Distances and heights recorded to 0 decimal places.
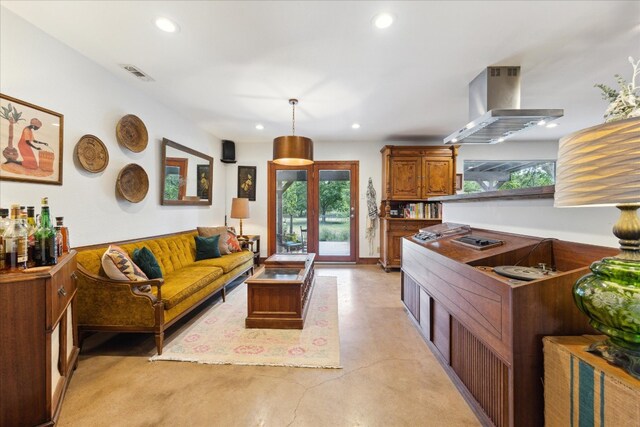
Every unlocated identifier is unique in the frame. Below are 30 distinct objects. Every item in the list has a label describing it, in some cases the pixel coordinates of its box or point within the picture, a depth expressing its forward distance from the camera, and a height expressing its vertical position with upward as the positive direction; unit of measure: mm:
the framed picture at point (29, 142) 1862 +533
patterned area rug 2111 -1171
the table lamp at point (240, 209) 4984 +75
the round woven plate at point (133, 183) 2885 +343
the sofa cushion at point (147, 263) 2520 -489
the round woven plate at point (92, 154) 2424 +566
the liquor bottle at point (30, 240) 1536 -166
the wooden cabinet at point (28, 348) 1322 -709
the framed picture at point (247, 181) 5711 +696
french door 5641 +71
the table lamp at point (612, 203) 790 +30
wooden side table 4672 -580
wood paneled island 1139 -513
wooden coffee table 2633 -917
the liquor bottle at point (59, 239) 1756 -189
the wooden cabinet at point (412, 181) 5035 +632
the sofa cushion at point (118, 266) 2162 -453
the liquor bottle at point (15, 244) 1438 -179
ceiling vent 2625 +1467
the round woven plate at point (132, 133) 2863 +910
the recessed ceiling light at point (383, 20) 1915 +1446
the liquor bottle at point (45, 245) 1570 -198
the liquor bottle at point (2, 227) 1438 -89
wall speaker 5496 +1301
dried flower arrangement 1133 +491
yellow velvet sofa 2152 -746
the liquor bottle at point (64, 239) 1917 -201
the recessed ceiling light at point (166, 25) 1974 +1447
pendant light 3113 +773
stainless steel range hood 2645 +1162
